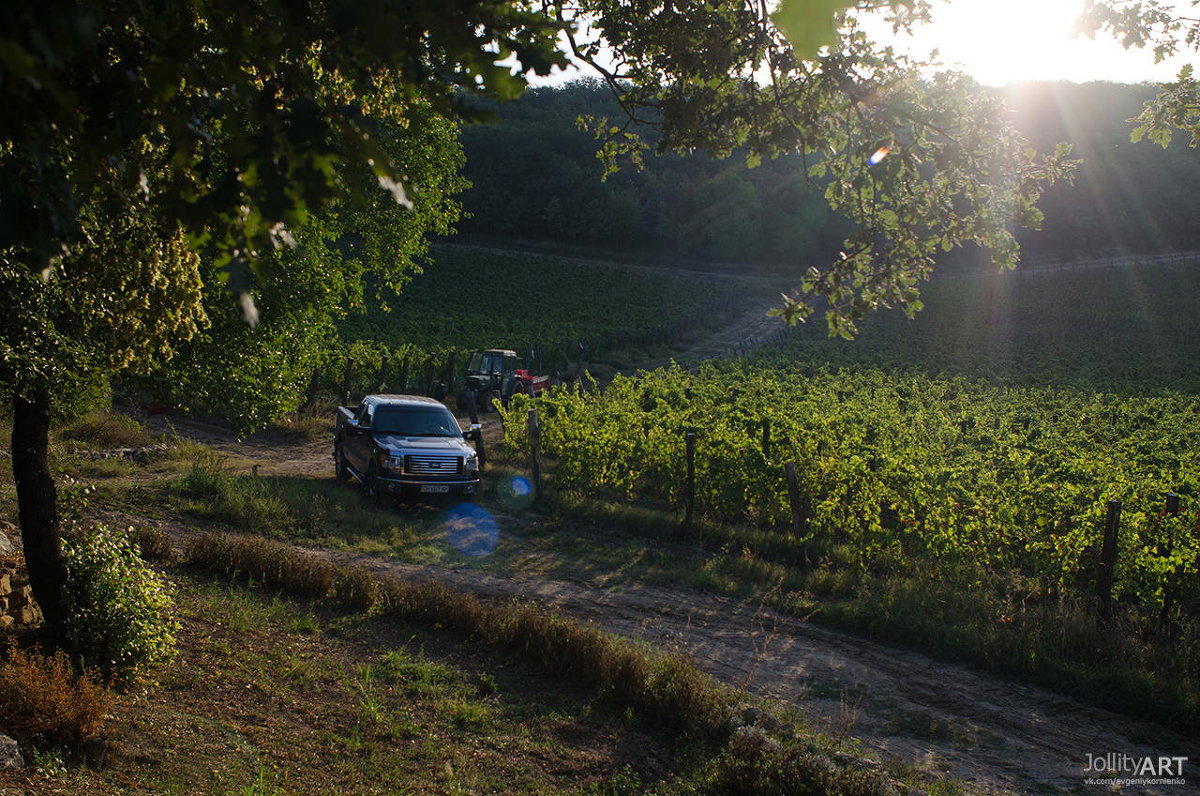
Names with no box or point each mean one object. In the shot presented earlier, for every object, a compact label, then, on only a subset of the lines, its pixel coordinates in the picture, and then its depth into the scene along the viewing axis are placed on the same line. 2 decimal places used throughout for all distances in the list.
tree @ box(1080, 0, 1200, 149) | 7.81
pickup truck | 14.18
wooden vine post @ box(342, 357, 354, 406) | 27.23
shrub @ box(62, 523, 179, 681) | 6.25
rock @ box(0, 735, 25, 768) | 4.79
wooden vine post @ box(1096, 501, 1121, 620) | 9.16
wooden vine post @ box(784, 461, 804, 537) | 12.05
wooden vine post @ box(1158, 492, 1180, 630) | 8.90
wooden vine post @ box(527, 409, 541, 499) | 15.62
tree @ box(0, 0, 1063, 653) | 2.58
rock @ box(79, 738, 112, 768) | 5.22
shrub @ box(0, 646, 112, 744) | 5.23
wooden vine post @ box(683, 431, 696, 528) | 13.45
